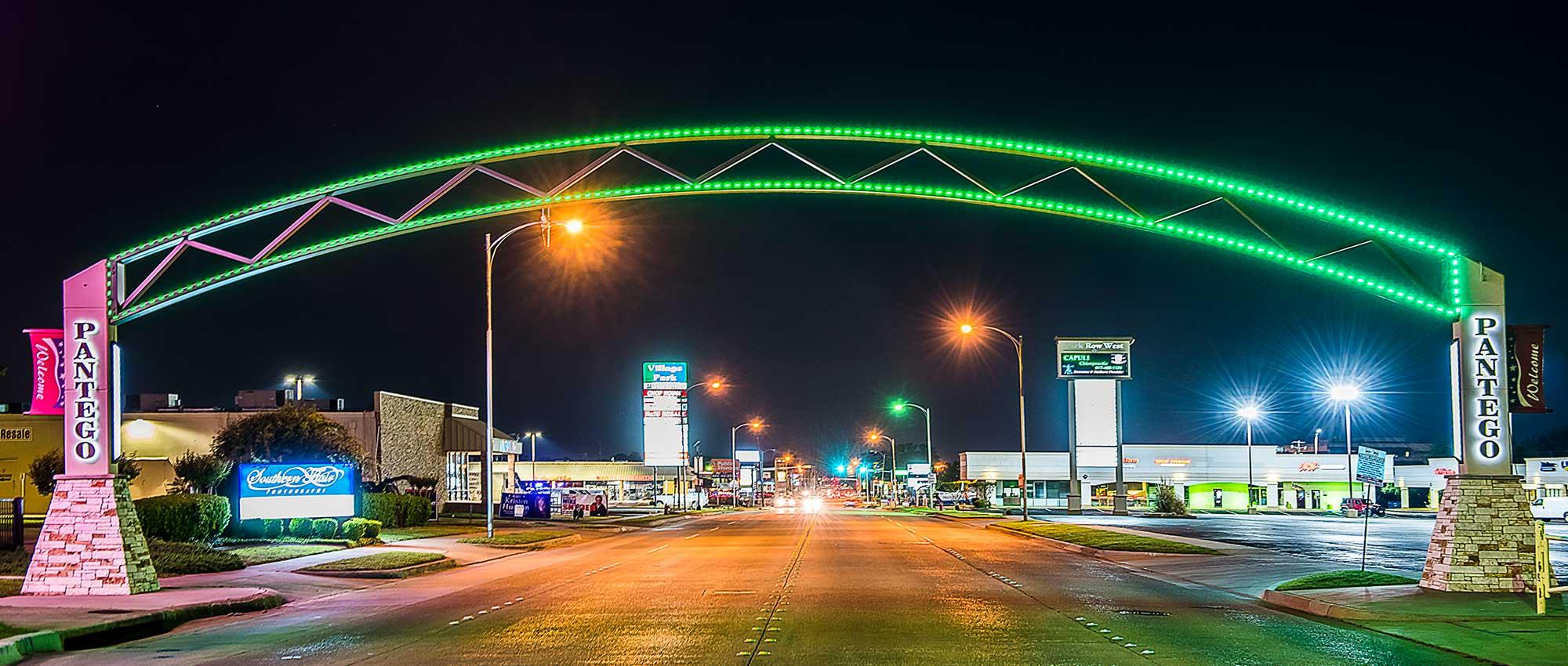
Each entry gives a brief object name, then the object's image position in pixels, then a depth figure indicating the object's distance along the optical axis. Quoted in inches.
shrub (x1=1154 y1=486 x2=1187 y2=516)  2618.1
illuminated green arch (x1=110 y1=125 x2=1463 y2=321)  784.9
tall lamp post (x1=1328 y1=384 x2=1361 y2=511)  2714.1
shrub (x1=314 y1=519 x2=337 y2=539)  1461.6
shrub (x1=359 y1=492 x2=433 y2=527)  1771.7
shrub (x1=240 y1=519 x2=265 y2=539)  1467.8
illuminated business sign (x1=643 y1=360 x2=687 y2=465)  2999.5
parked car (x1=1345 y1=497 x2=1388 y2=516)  2681.8
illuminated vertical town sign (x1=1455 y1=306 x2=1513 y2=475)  743.1
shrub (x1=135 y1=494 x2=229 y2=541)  1262.3
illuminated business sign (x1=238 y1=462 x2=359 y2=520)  1459.2
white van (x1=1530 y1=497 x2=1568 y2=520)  2495.1
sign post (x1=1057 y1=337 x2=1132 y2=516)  3198.8
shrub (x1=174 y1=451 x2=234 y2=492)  1763.0
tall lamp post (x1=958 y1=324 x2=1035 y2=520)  2192.9
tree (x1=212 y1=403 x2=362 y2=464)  1967.3
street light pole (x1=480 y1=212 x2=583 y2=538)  1530.5
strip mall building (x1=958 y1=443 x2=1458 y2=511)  4005.9
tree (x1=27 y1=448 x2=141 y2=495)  1995.6
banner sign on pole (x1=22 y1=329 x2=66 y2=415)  821.2
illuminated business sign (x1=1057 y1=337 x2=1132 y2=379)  3203.7
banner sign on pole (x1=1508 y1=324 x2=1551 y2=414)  759.1
